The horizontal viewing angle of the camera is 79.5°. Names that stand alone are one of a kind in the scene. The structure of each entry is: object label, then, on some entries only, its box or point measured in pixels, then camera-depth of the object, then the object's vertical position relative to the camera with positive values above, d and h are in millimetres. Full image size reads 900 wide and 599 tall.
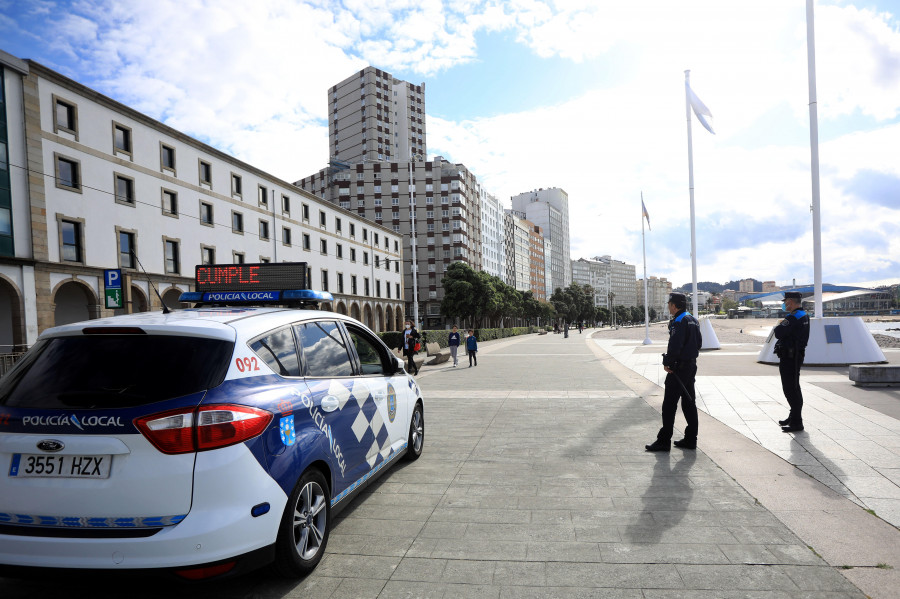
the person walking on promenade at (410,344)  17000 -1647
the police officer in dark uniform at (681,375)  6137 -1049
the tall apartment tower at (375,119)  101250 +34060
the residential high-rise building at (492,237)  109812 +11209
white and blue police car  2559 -747
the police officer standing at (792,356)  6949 -1000
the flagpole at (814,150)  15242 +3648
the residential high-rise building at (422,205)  89625 +14665
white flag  22577 +7229
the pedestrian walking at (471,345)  19873 -2038
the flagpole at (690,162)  24453 +5482
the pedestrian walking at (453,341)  20444 -1907
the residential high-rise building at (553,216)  161612 +21804
